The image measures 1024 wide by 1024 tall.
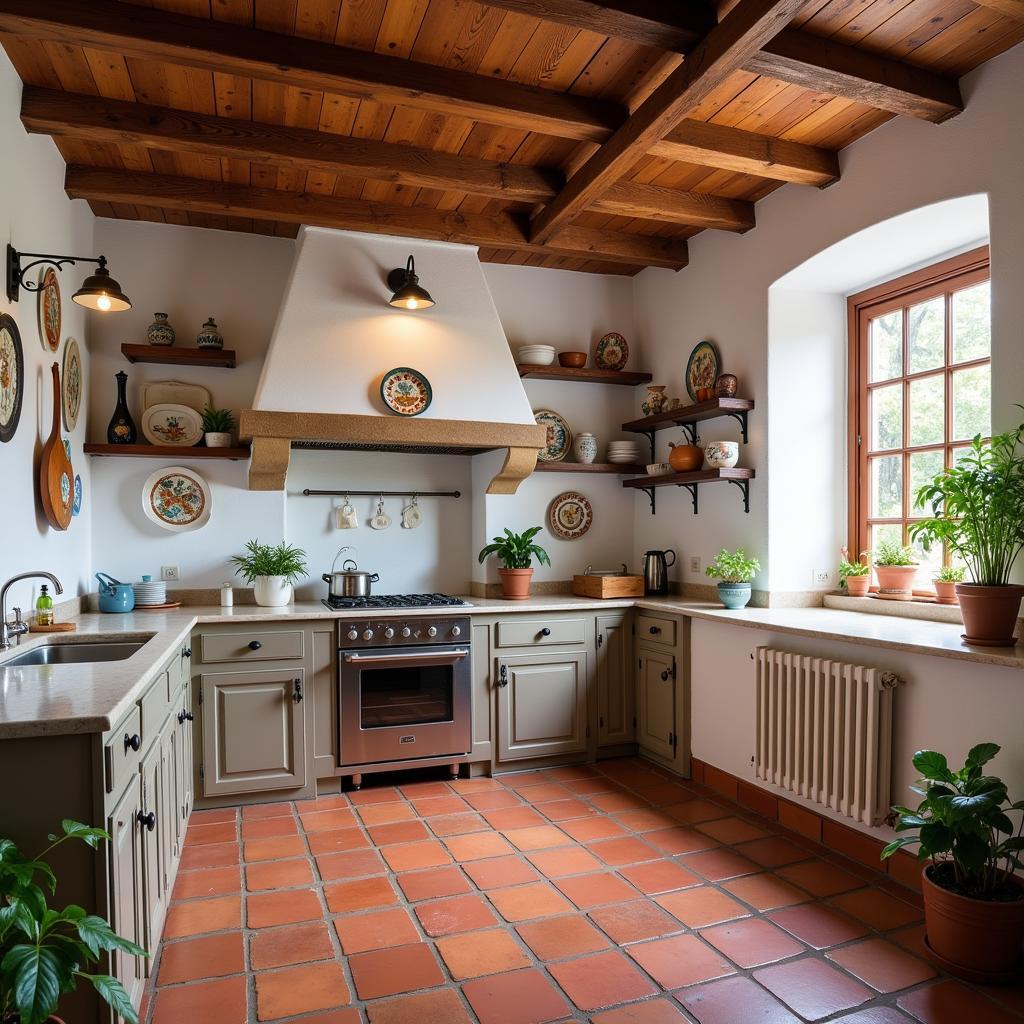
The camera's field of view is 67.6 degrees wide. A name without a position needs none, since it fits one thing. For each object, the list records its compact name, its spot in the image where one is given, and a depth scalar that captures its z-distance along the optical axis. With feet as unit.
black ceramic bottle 11.80
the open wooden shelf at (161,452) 11.61
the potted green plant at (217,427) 12.19
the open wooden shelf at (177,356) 11.94
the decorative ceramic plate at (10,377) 7.73
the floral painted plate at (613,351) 14.74
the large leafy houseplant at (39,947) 3.93
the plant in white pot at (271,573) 11.87
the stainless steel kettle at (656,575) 13.39
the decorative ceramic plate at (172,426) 12.32
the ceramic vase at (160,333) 12.09
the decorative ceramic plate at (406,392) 11.85
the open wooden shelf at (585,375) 13.79
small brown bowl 14.14
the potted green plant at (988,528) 7.32
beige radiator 8.35
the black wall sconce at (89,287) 8.03
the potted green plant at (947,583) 9.56
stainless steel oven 11.20
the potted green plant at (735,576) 11.27
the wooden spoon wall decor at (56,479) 9.19
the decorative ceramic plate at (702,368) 12.77
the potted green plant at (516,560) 13.23
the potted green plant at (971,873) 6.38
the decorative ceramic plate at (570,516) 14.33
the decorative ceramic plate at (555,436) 14.34
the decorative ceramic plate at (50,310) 9.13
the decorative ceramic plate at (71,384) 10.37
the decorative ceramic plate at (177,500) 12.26
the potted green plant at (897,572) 10.30
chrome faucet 7.29
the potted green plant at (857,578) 11.00
